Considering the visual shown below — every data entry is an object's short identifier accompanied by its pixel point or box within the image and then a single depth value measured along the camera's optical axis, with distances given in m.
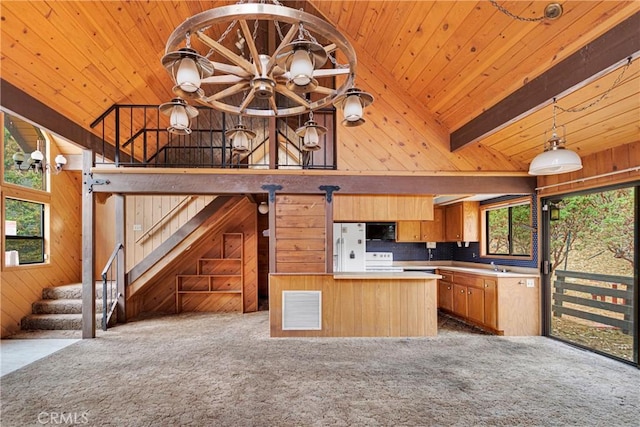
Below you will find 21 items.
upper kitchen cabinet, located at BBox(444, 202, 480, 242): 6.02
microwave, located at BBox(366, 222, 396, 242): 6.07
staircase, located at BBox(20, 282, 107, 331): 5.02
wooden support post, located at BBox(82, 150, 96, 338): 4.62
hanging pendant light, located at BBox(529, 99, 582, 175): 2.81
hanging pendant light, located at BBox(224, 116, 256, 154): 3.56
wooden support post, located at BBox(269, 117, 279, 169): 4.75
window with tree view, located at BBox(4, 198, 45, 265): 5.12
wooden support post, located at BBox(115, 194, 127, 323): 5.50
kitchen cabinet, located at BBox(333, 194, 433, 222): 4.96
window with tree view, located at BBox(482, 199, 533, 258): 5.32
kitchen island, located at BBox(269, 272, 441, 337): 4.66
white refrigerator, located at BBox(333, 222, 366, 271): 5.64
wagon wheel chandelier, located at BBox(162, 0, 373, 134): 1.68
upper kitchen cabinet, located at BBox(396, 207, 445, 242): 6.32
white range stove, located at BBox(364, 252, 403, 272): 6.41
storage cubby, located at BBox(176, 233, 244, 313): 6.44
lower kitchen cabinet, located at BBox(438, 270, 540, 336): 4.70
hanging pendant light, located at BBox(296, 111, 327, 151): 3.20
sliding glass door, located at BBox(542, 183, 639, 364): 3.79
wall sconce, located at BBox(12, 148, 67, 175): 4.85
